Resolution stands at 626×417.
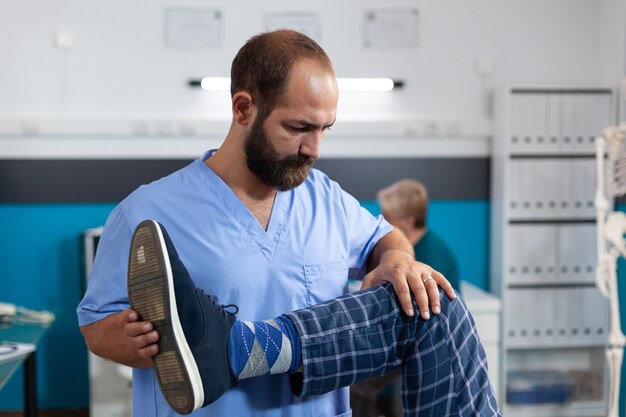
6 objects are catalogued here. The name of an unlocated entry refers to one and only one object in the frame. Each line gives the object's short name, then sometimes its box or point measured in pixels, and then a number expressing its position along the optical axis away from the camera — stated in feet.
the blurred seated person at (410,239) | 10.13
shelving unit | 12.37
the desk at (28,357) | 9.41
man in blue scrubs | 4.68
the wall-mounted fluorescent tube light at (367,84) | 12.84
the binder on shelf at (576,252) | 12.55
